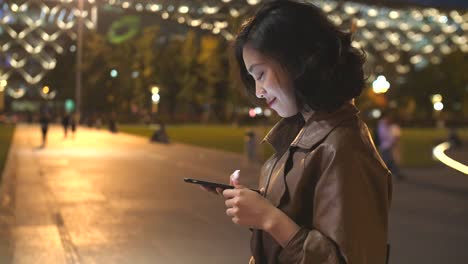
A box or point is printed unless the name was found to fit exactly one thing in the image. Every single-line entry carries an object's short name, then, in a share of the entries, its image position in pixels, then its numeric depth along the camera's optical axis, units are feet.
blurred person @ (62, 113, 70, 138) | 137.80
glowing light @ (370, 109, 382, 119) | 218.32
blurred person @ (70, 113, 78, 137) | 138.62
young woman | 5.68
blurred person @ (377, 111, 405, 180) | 63.46
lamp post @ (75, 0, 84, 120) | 166.50
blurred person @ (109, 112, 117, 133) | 162.58
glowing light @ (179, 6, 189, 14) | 298.15
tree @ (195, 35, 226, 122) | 257.75
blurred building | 249.77
